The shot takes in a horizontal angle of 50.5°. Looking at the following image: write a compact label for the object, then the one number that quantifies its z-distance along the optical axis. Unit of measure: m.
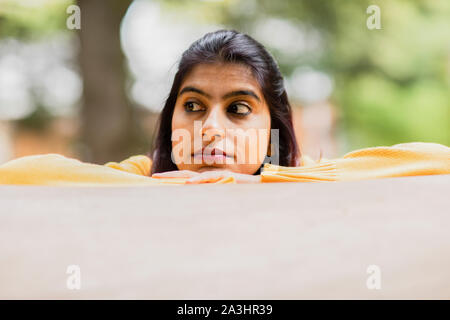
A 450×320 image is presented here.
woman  0.79
